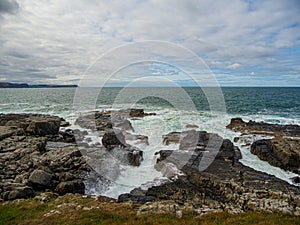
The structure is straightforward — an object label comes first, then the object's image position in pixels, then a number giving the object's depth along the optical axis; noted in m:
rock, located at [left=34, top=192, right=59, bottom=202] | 12.04
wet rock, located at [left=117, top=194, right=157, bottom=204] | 12.51
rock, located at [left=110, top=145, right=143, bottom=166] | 20.20
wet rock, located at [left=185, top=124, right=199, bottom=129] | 33.72
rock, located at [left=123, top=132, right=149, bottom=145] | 26.15
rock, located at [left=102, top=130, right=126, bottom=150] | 23.56
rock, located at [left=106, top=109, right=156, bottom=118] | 44.81
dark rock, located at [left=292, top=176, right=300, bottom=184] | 15.96
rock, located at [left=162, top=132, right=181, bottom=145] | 25.47
